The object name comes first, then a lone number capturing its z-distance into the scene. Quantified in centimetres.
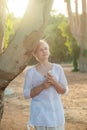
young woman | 455
